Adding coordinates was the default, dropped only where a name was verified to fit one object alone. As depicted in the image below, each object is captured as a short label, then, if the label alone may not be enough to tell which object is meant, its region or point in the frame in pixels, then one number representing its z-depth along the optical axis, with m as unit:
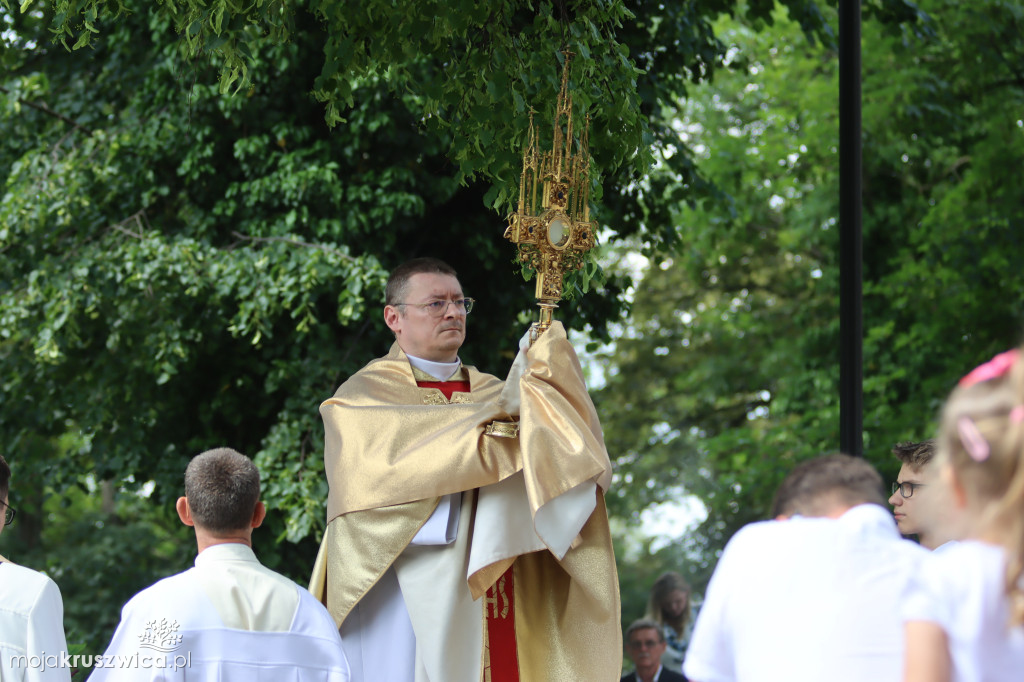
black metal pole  10.45
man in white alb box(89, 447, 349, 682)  6.04
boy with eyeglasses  8.20
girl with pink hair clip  4.18
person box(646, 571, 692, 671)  18.12
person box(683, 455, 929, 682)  4.75
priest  8.75
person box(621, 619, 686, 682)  15.76
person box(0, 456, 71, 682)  6.52
